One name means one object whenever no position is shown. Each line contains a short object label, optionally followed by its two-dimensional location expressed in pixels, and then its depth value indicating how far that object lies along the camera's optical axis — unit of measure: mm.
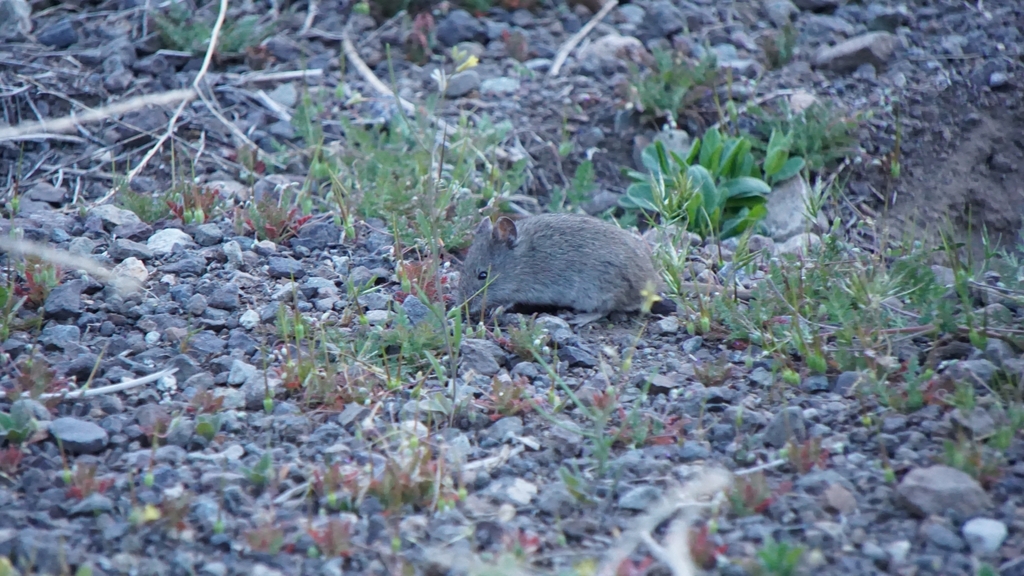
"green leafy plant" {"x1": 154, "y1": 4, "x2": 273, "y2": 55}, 16125
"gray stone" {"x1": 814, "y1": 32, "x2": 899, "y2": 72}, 16687
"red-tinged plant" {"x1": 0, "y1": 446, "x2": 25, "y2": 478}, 7934
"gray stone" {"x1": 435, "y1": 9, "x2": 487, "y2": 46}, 17500
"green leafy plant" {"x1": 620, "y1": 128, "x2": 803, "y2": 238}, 13836
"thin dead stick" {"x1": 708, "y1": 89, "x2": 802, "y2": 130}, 15543
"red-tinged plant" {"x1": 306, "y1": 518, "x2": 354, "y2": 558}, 7094
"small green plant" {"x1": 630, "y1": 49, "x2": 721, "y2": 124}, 15539
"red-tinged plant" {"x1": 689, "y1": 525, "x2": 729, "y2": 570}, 6992
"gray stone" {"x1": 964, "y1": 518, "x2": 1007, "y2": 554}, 7020
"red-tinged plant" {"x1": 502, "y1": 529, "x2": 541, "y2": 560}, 7035
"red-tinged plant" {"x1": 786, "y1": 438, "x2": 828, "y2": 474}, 8047
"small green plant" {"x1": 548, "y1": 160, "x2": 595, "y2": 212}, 14312
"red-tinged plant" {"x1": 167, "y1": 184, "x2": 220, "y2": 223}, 12750
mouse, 11437
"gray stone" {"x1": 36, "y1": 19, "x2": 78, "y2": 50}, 16187
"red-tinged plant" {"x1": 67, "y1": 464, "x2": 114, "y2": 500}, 7656
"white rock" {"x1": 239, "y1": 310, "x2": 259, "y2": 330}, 10617
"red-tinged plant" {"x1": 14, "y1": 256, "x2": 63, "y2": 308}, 10437
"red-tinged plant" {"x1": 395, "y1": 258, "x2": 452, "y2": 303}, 11461
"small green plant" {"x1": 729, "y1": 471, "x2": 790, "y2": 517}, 7539
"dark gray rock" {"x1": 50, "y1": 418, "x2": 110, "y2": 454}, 8320
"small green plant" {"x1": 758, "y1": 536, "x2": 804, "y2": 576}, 6656
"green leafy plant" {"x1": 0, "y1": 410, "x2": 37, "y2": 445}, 8266
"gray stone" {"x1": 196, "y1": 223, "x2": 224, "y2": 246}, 12312
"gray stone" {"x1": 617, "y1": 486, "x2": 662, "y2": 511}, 7758
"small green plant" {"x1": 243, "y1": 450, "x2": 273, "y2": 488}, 7879
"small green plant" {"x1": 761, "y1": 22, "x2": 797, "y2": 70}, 16922
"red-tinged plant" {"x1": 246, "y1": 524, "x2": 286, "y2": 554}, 7109
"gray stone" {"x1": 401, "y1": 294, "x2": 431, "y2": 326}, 10844
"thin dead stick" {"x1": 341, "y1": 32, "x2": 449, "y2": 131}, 15789
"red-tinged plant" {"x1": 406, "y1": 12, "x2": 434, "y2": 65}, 17125
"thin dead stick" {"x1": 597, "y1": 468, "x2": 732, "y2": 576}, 6859
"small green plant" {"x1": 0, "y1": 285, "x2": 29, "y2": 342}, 9805
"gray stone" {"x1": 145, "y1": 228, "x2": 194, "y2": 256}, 12031
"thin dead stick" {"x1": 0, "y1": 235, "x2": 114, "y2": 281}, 6871
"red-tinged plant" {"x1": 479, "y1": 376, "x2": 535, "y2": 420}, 9078
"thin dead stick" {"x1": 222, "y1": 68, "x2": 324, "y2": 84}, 16187
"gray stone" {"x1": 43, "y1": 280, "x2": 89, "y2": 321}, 10312
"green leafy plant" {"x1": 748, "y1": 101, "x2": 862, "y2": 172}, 14789
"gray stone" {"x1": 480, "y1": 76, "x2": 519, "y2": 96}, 16641
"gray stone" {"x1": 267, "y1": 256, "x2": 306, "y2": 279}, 11789
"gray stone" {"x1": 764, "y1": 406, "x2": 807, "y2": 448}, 8531
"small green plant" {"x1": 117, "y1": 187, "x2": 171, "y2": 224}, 12719
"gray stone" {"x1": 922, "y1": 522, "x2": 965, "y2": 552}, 7082
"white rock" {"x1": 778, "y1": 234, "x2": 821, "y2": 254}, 12631
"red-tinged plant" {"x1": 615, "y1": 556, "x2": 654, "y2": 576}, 6789
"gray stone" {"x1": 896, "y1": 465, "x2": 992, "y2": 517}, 7348
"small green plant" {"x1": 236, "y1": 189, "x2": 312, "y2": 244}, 12531
